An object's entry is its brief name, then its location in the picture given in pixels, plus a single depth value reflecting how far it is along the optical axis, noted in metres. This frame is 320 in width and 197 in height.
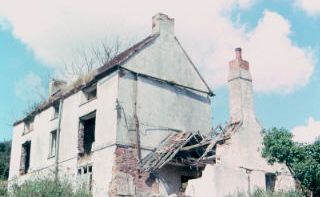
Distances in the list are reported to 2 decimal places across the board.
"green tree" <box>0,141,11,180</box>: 42.33
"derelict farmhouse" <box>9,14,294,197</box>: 21.50
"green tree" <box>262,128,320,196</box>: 18.22
